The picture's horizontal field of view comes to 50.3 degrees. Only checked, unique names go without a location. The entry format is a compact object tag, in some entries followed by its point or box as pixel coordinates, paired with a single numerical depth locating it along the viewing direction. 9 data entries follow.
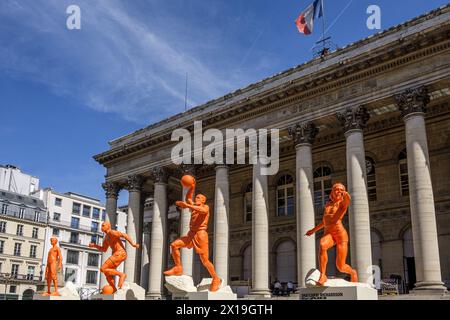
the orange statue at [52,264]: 19.17
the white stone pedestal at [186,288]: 15.15
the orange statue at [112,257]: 17.45
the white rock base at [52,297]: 17.92
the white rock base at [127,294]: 17.02
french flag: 28.56
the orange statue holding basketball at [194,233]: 15.69
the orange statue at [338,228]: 13.51
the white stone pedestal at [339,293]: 12.16
